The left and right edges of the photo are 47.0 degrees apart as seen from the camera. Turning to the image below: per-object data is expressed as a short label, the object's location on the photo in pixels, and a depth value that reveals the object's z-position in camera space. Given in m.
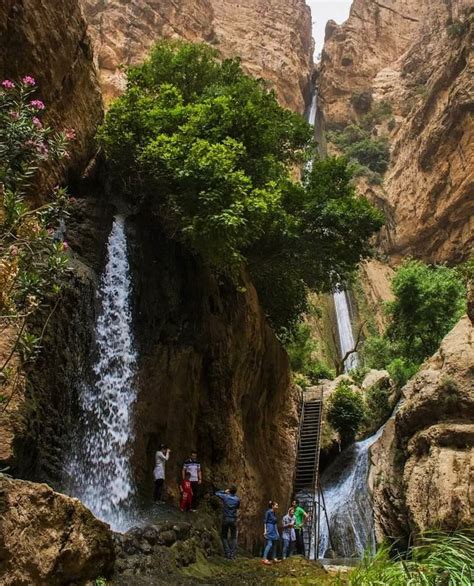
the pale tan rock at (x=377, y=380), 25.03
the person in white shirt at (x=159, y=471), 10.48
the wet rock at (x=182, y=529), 9.27
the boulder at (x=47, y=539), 4.91
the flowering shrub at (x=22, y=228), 6.27
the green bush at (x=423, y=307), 25.31
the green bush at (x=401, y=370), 24.78
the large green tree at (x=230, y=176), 11.78
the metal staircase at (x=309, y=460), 16.52
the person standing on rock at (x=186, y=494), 11.00
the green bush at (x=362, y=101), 55.00
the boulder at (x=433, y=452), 9.48
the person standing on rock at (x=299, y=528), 12.76
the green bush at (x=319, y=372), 31.66
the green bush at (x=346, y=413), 22.94
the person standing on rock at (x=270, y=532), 10.57
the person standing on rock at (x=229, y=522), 10.24
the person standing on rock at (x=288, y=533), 12.36
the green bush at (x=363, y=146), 48.64
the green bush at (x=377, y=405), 23.91
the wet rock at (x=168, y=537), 8.74
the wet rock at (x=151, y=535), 8.47
